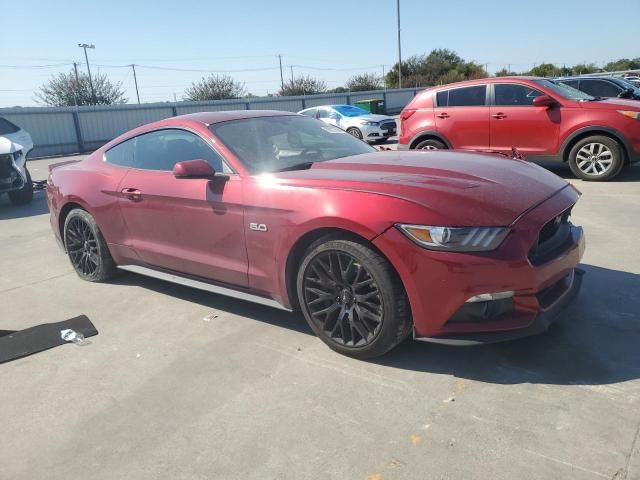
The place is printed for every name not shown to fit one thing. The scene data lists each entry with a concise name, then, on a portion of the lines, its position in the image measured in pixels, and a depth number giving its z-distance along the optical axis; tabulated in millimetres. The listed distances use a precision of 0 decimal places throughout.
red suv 7945
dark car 12055
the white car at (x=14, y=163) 9227
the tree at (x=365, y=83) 59031
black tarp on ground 3670
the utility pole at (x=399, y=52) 37438
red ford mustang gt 2775
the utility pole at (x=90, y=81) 60262
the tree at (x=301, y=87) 60147
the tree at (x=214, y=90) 61062
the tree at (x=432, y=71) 55125
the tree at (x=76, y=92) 59312
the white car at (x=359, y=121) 17797
